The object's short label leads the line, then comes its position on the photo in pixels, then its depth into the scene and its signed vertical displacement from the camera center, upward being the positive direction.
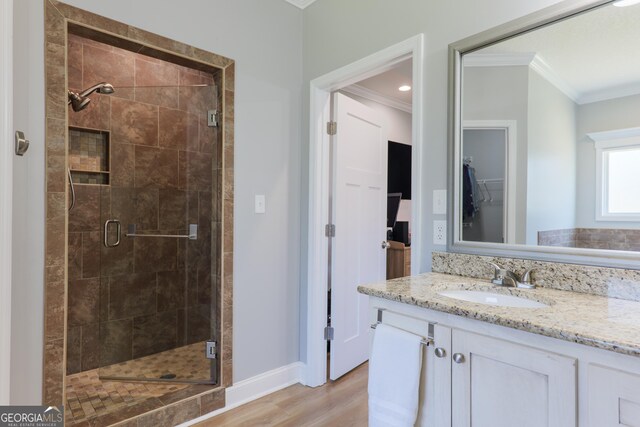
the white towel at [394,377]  1.21 -0.60
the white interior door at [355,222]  2.49 -0.07
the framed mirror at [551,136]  1.24 +0.32
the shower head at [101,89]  2.26 +0.81
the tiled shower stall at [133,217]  2.43 -0.03
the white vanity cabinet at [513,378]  0.83 -0.45
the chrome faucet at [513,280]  1.37 -0.26
